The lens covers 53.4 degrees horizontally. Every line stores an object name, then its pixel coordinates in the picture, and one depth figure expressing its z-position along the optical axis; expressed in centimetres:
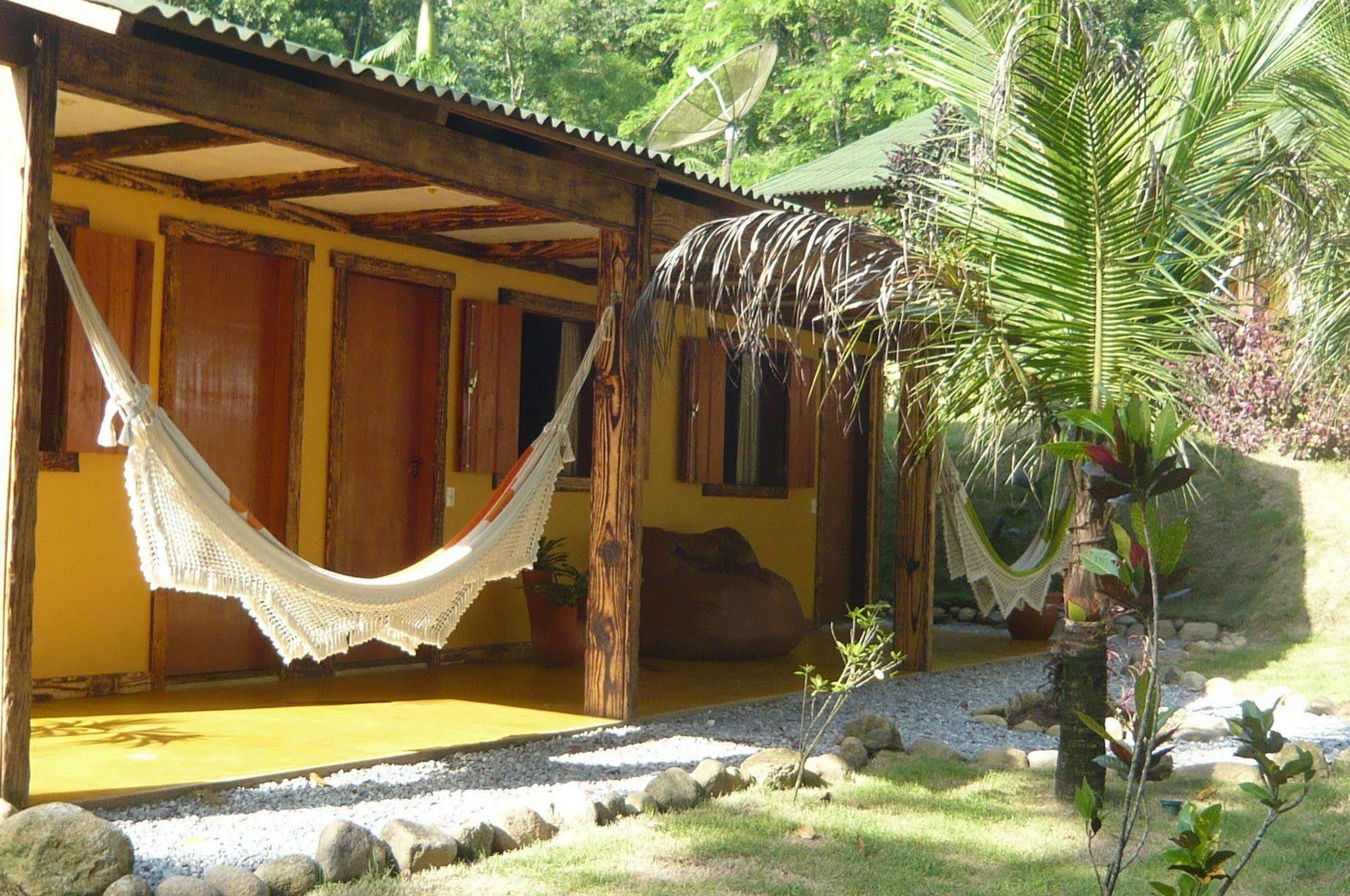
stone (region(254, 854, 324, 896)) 298
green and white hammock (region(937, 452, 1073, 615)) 680
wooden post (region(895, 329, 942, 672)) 714
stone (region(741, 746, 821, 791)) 431
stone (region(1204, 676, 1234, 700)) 685
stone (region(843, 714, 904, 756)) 495
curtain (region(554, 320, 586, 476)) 739
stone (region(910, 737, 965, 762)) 490
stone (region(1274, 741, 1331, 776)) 470
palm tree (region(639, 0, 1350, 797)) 386
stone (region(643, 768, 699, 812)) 395
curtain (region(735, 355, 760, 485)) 888
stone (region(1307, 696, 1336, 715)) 637
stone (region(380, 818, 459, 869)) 323
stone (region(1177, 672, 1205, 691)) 721
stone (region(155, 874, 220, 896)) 282
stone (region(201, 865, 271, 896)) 289
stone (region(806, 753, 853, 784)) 452
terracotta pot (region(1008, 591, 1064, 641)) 894
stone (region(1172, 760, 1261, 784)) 453
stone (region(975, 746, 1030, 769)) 486
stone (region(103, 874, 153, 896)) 280
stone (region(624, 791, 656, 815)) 389
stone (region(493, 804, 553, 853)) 348
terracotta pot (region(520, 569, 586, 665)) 666
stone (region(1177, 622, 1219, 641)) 905
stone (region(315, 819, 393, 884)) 309
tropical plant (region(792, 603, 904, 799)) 423
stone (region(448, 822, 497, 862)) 336
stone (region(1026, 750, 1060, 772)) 484
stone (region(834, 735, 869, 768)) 471
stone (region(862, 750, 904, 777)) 466
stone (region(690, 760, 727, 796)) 413
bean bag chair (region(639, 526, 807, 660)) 708
